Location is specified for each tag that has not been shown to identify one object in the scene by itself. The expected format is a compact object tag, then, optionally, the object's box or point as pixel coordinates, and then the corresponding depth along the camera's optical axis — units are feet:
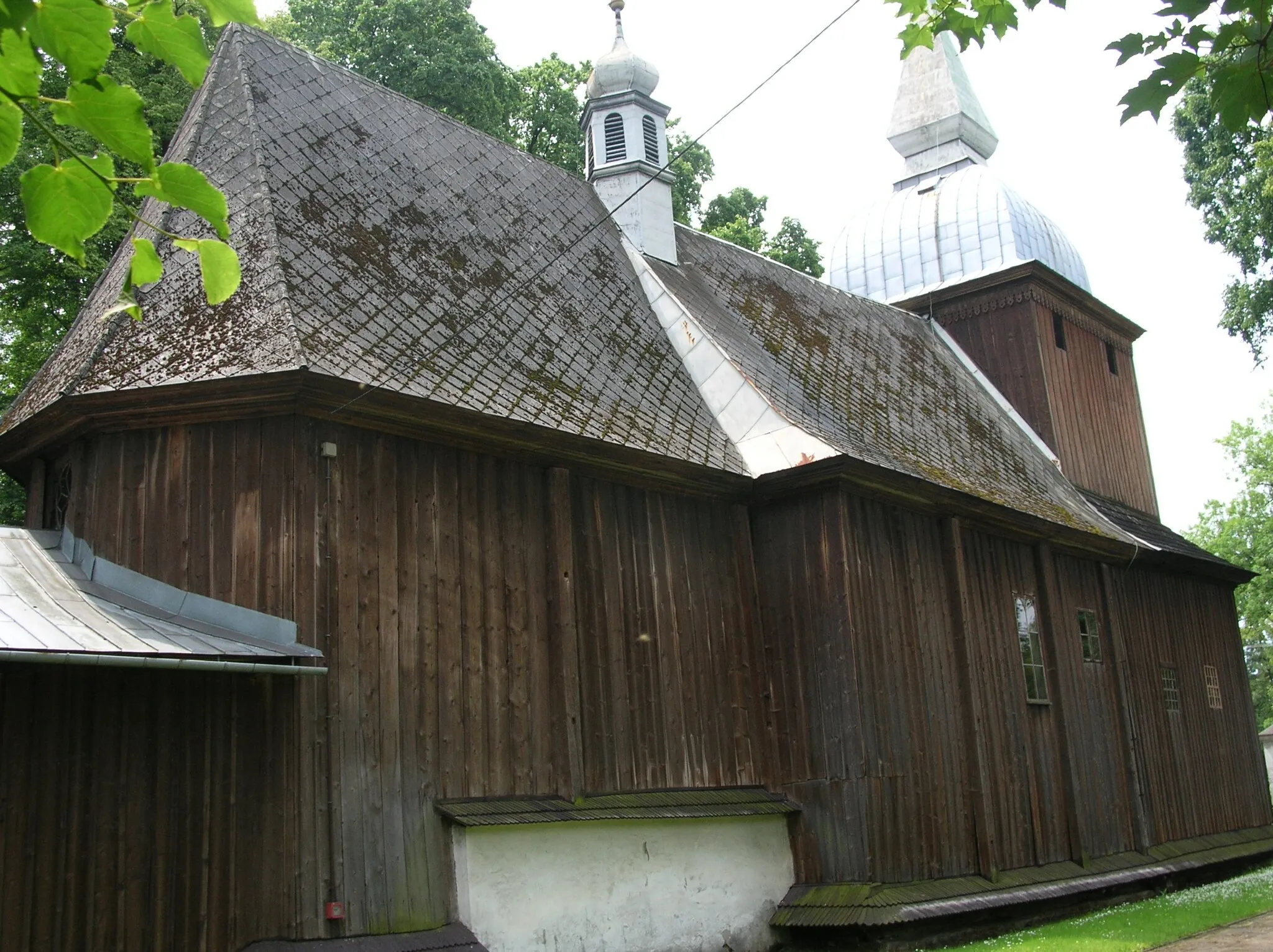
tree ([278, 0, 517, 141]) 77.92
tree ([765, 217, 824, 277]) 98.58
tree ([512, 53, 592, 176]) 87.86
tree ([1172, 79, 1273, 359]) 72.54
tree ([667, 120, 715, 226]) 92.99
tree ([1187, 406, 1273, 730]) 144.77
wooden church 29.81
